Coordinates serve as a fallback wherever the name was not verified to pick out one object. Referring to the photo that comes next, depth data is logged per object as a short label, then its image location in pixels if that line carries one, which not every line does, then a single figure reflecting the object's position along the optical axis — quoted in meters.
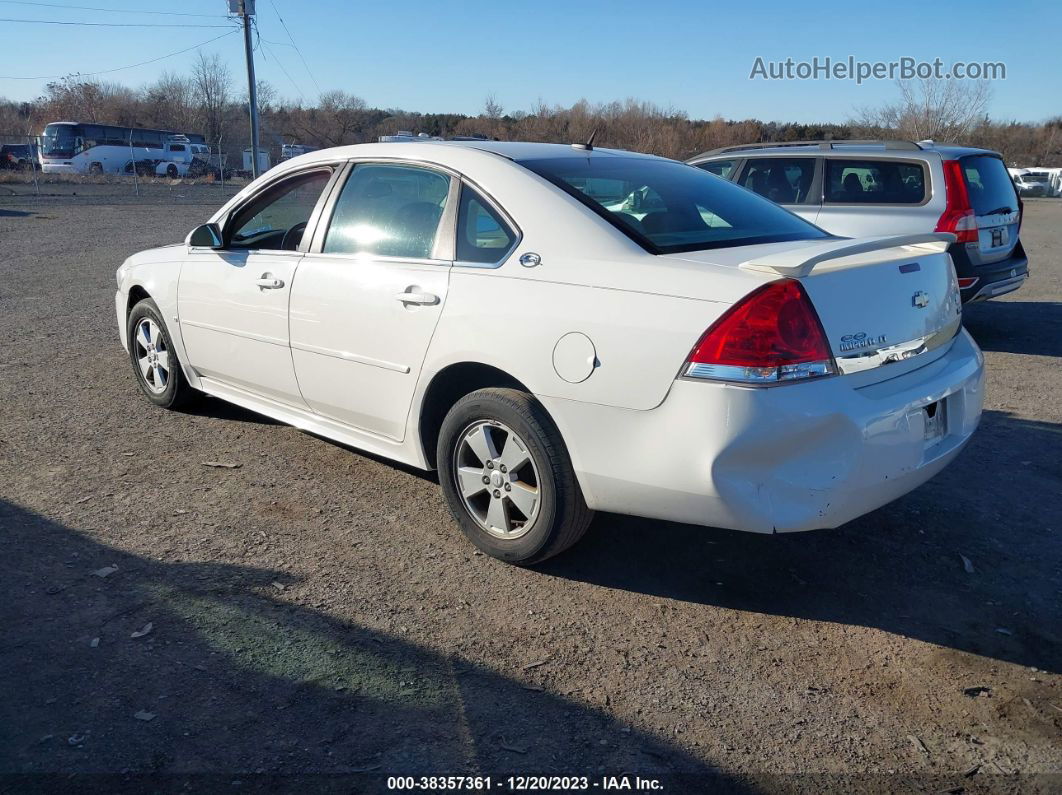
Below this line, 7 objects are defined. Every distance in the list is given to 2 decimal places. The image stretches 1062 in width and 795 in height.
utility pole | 31.22
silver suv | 7.96
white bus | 43.75
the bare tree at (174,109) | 69.00
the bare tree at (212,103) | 67.69
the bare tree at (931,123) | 40.09
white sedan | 2.96
